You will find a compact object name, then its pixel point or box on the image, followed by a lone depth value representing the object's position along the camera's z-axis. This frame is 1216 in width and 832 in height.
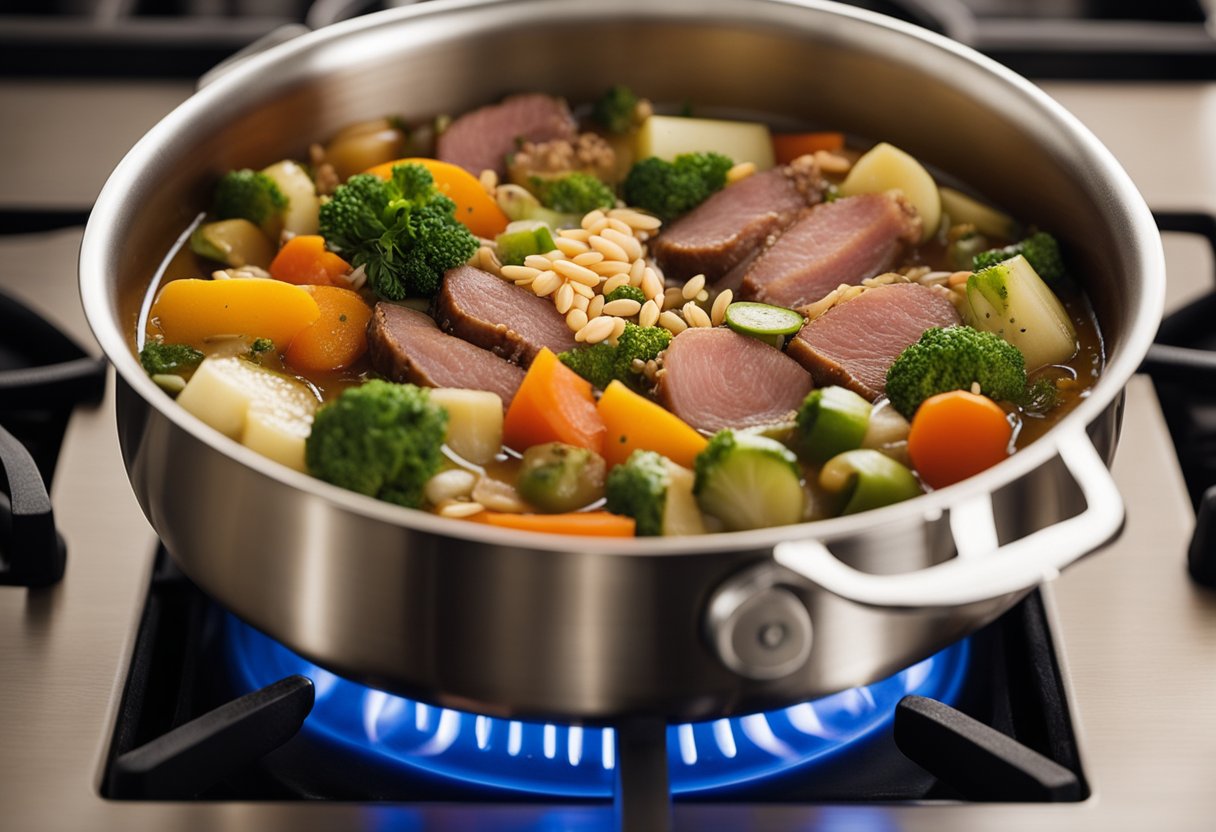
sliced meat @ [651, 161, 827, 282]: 0.77
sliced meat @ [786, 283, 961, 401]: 0.73
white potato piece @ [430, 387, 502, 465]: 0.70
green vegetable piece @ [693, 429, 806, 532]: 0.68
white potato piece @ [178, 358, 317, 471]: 0.69
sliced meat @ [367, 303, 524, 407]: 0.72
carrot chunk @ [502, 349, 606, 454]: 0.70
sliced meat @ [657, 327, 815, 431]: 0.72
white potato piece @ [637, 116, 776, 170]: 0.81
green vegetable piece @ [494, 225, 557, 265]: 0.76
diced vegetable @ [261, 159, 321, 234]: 0.78
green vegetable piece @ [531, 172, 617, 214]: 0.78
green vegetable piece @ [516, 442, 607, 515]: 0.69
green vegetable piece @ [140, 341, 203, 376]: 0.72
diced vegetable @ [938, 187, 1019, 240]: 0.79
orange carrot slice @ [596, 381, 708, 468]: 0.70
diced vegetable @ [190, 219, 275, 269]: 0.77
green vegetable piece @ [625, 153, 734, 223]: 0.78
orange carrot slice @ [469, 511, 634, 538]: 0.67
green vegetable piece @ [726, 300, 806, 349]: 0.73
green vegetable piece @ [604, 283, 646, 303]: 0.74
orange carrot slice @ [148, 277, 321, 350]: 0.73
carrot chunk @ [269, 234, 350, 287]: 0.75
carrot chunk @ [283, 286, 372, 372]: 0.73
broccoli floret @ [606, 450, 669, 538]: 0.68
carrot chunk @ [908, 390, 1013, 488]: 0.70
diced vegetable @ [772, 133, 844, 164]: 0.82
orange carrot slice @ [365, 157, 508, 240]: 0.78
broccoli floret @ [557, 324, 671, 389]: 0.72
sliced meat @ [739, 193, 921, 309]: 0.76
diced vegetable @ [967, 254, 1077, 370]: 0.74
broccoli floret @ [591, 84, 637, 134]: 0.82
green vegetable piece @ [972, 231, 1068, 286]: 0.76
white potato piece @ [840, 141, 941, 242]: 0.79
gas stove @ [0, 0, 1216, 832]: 0.68
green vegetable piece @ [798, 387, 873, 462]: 0.70
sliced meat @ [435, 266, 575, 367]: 0.73
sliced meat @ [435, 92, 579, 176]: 0.81
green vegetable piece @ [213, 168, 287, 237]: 0.77
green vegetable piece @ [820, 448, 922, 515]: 0.69
